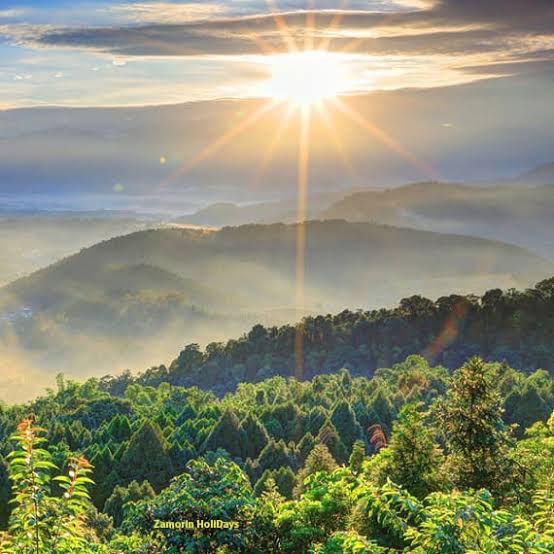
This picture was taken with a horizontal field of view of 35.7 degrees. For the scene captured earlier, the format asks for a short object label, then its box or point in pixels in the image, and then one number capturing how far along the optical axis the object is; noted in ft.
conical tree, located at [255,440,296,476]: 174.50
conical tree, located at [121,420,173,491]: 172.55
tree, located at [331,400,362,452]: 193.26
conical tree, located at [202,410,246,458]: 187.93
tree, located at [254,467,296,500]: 144.87
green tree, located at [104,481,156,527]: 143.43
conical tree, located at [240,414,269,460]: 190.80
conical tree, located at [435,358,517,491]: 75.51
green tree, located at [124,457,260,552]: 61.52
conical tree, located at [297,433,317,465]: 182.80
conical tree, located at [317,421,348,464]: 180.34
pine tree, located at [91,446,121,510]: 164.14
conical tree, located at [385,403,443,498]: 71.46
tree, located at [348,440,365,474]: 116.88
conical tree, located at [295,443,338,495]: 120.98
